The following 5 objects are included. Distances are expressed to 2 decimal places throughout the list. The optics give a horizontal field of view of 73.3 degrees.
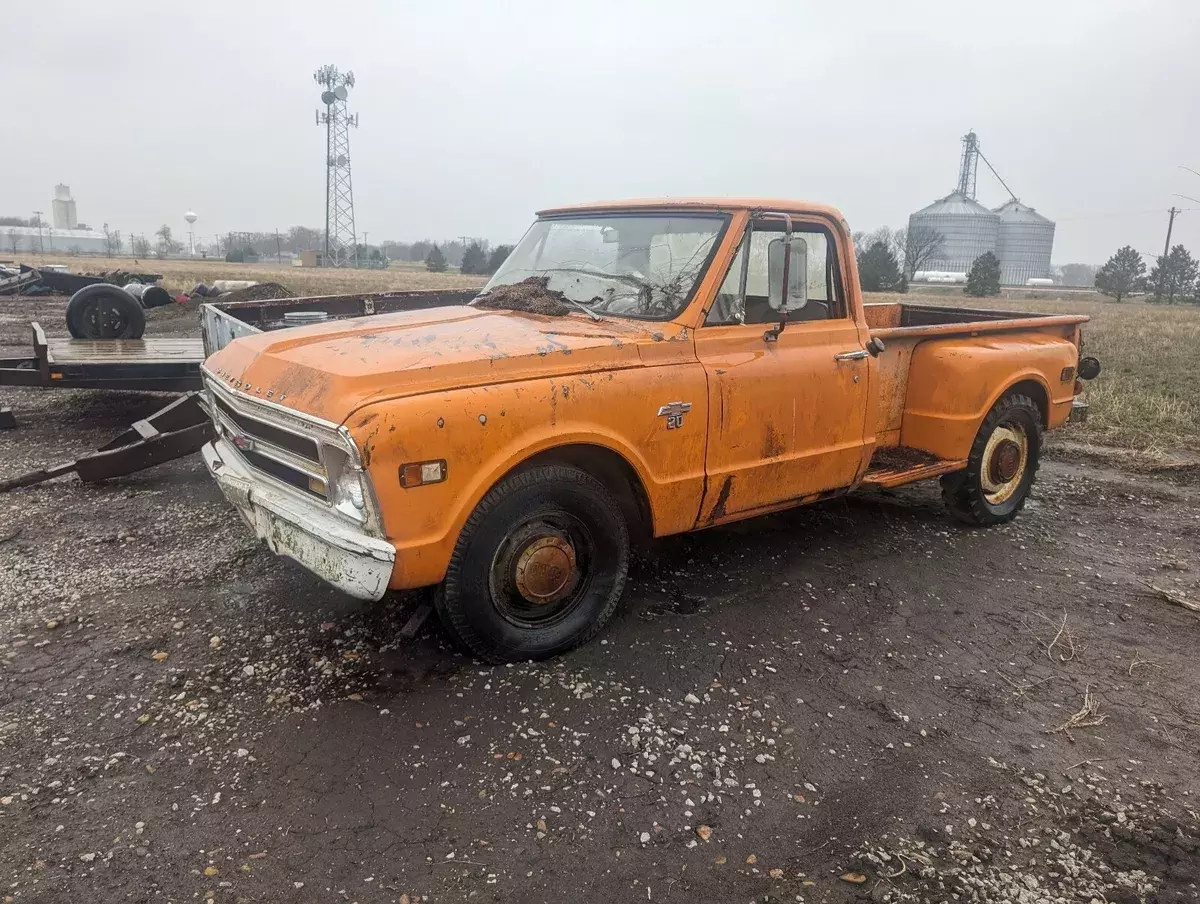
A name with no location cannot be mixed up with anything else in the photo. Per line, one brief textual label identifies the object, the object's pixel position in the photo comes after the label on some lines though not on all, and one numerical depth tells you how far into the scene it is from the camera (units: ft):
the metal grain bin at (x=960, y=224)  290.35
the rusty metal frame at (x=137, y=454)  17.44
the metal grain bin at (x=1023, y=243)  306.14
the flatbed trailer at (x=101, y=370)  21.52
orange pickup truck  9.76
